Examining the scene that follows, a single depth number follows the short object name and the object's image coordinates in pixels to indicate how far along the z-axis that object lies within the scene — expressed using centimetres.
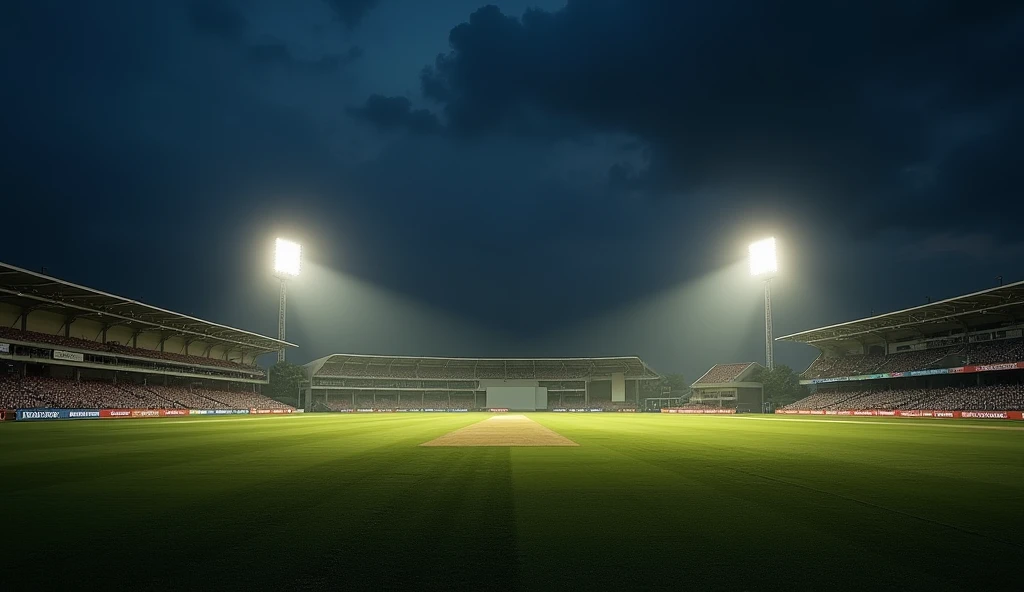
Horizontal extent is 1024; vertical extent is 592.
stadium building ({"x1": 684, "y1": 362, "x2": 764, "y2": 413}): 9725
